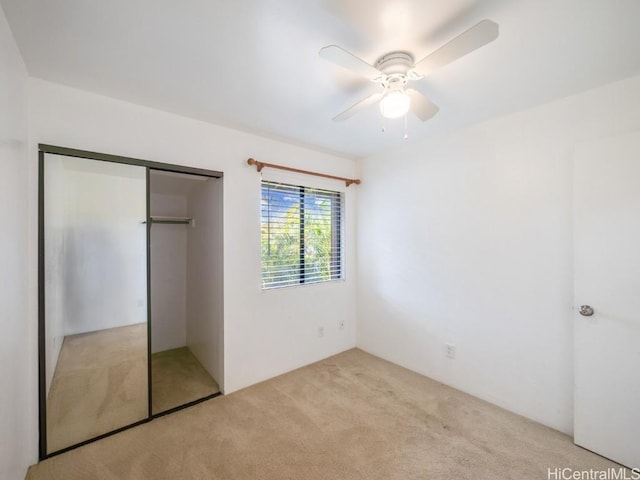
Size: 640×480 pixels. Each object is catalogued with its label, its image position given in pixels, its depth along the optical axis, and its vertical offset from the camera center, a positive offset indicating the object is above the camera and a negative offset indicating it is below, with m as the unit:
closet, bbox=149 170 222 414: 2.64 -0.54
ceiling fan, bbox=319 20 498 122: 1.13 +0.85
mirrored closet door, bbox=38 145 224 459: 1.84 -0.43
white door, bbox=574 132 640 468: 1.74 -0.38
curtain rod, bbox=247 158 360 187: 2.68 +0.76
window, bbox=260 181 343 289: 2.90 +0.07
